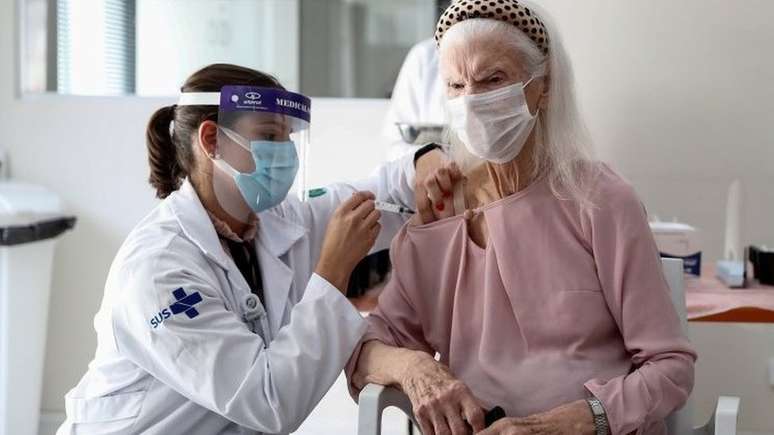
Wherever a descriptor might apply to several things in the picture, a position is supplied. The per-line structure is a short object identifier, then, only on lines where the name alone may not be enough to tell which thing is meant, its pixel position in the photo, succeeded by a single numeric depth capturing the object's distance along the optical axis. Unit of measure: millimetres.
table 2094
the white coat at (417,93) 3051
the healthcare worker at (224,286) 1646
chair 1567
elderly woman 1619
